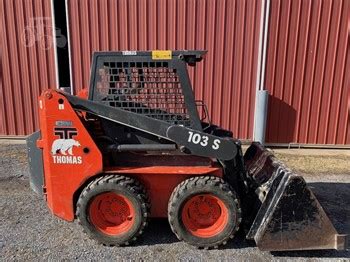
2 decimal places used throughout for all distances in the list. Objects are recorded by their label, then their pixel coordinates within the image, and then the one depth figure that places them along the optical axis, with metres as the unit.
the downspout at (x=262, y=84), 7.21
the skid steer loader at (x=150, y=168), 3.65
